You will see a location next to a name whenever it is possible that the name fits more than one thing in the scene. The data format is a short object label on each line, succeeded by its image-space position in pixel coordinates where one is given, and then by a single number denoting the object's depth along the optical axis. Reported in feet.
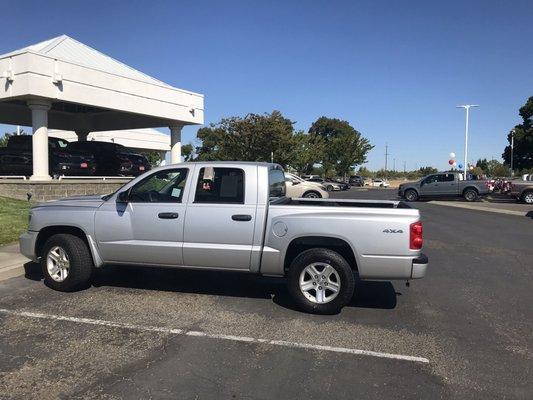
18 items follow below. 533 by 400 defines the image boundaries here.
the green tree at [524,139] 199.41
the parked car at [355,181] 221.05
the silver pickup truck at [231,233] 18.47
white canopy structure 56.54
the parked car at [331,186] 158.01
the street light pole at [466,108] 128.67
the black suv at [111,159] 70.85
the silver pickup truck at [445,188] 92.79
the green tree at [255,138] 155.53
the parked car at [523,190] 87.76
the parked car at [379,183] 238.99
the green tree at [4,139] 200.52
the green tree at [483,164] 308.89
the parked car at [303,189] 68.54
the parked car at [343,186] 166.77
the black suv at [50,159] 62.69
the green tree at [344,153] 236.63
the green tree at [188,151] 262.88
